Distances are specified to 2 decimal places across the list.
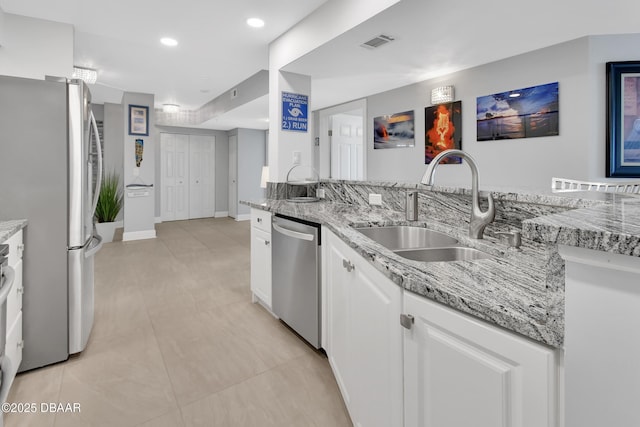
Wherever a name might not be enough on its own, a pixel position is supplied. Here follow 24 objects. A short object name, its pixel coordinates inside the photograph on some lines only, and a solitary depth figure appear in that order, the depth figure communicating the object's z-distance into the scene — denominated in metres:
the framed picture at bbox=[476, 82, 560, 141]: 3.20
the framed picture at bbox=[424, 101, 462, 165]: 4.05
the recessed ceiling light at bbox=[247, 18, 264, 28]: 3.00
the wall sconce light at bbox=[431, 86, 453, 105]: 4.06
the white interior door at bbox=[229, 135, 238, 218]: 8.24
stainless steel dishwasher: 2.05
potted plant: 5.35
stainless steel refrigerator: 1.83
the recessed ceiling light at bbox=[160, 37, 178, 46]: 3.46
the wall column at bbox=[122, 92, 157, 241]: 5.70
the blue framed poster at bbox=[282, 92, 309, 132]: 3.41
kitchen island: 0.51
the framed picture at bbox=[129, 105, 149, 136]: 5.72
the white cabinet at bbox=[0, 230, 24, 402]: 1.64
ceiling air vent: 2.63
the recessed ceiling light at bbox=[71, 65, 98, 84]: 4.07
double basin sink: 1.39
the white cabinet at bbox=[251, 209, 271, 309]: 2.63
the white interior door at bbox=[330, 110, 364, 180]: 6.35
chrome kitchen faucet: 1.42
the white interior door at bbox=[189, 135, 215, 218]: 8.31
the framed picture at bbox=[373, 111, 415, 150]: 4.67
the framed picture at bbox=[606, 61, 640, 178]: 2.89
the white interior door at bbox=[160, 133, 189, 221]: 7.95
